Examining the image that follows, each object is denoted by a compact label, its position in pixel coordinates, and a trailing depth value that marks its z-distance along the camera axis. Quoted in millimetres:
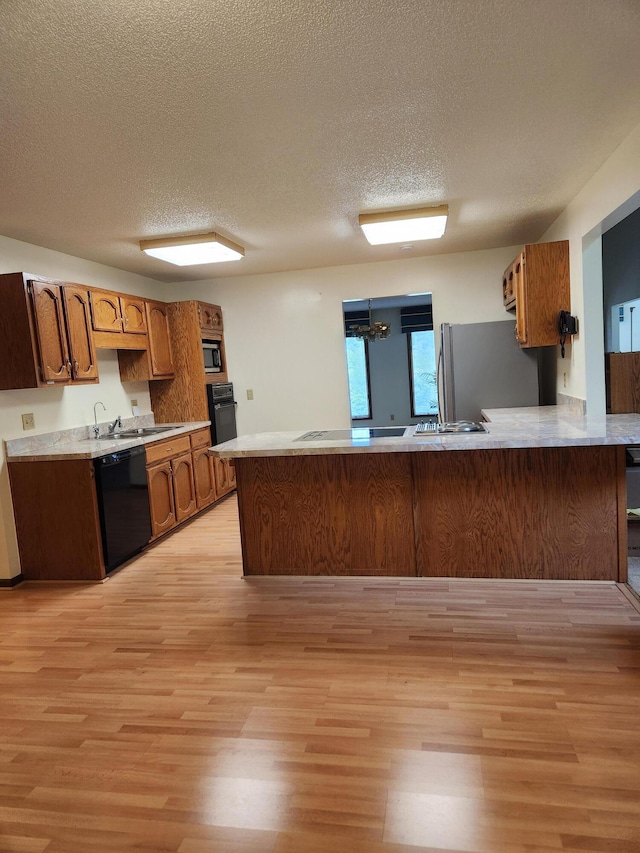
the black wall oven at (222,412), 5449
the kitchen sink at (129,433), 4445
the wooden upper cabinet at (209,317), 5380
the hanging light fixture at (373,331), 6555
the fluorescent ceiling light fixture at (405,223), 3564
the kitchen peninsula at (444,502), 2979
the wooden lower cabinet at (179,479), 4324
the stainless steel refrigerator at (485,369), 4633
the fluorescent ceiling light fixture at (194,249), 3877
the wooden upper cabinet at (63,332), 3516
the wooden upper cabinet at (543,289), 3891
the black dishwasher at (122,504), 3627
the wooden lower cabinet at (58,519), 3551
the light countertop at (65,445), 3541
